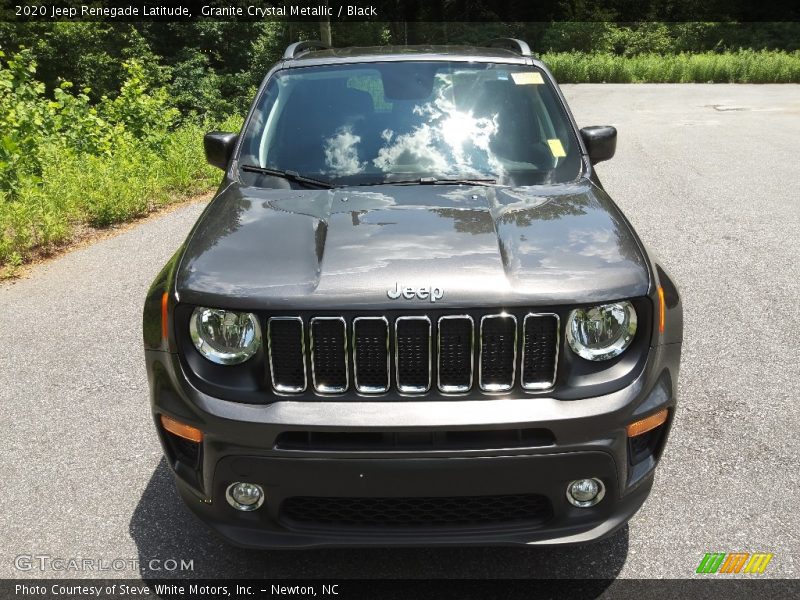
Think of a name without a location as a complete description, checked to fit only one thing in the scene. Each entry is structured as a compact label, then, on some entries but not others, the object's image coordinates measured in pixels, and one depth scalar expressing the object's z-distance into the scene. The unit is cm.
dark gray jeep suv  256
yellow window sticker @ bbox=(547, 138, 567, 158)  391
